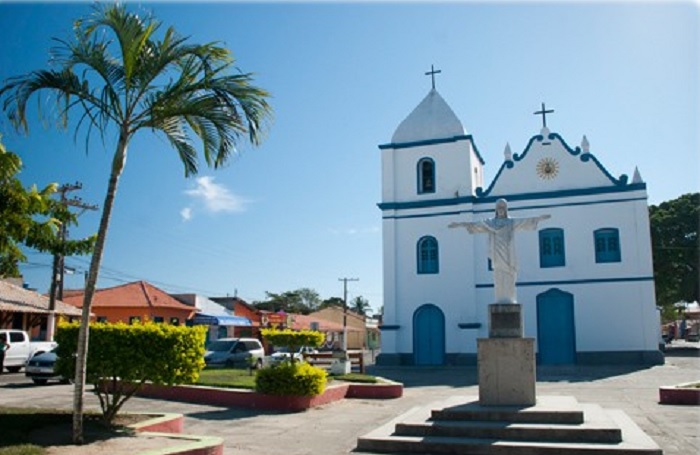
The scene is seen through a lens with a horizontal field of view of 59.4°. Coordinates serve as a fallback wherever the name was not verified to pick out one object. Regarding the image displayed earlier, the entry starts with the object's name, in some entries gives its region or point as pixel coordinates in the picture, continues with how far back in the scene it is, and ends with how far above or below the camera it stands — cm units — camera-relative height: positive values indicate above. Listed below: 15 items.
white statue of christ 1095 +141
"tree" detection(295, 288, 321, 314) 8650 +426
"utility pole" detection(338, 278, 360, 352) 5142 +316
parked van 2214 -90
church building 2428 +318
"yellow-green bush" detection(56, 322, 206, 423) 829 -39
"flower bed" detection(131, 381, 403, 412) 1245 -149
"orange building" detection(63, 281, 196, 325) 3612 +137
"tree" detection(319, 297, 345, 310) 9022 +383
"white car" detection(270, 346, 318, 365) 3057 -123
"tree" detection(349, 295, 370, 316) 8856 +329
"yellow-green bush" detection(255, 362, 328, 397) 1238 -105
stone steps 796 -144
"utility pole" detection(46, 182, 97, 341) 2820 +255
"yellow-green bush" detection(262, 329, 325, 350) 1355 -20
